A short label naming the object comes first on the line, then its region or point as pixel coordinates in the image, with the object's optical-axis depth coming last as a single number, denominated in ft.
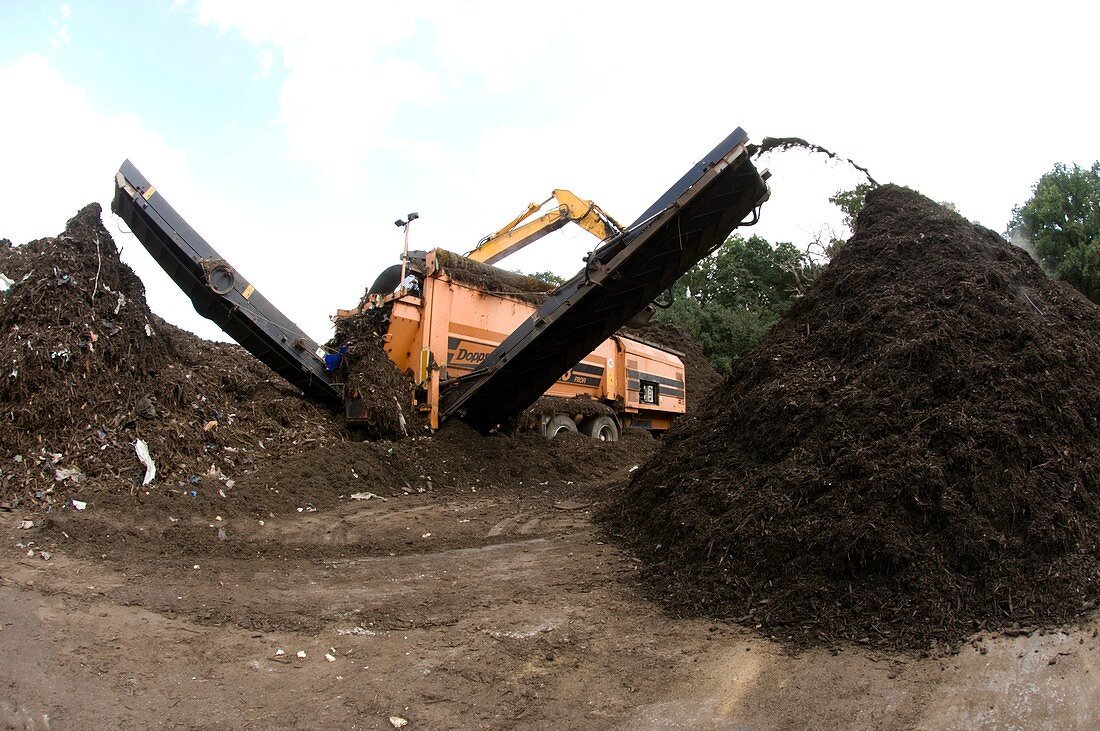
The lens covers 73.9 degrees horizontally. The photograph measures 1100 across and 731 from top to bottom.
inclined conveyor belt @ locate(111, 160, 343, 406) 25.39
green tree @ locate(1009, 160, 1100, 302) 58.95
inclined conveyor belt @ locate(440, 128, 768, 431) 22.56
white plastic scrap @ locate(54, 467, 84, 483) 18.78
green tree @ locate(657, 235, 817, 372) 82.23
